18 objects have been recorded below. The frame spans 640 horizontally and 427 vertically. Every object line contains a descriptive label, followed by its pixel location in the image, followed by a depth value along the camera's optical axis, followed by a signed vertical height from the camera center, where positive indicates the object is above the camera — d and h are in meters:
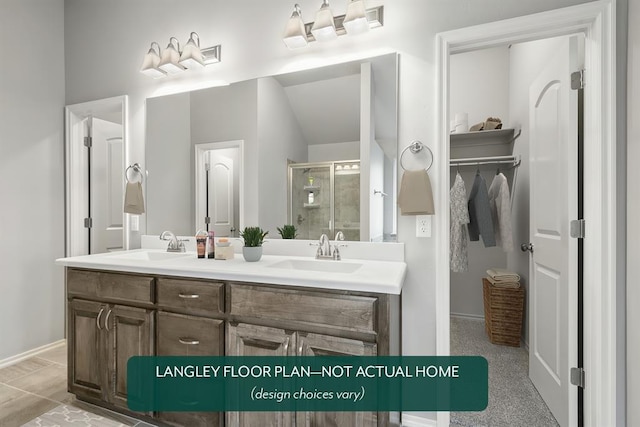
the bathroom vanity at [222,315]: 1.29 -0.49
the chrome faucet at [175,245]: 2.32 -0.24
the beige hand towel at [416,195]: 1.66 +0.09
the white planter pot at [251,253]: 1.83 -0.24
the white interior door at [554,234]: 1.62 -0.14
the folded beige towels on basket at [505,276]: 2.71 -0.58
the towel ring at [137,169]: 2.51 +0.35
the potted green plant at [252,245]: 1.83 -0.19
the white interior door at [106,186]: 2.88 +0.26
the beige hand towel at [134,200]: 2.48 +0.11
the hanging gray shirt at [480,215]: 2.74 -0.04
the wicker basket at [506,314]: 2.70 -0.90
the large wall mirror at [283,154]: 1.85 +0.39
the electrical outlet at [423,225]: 1.73 -0.08
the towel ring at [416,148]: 1.73 +0.35
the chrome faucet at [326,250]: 1.86 -0.23
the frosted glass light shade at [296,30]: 1.87 +1.09
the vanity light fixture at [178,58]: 2.22 +1.12
